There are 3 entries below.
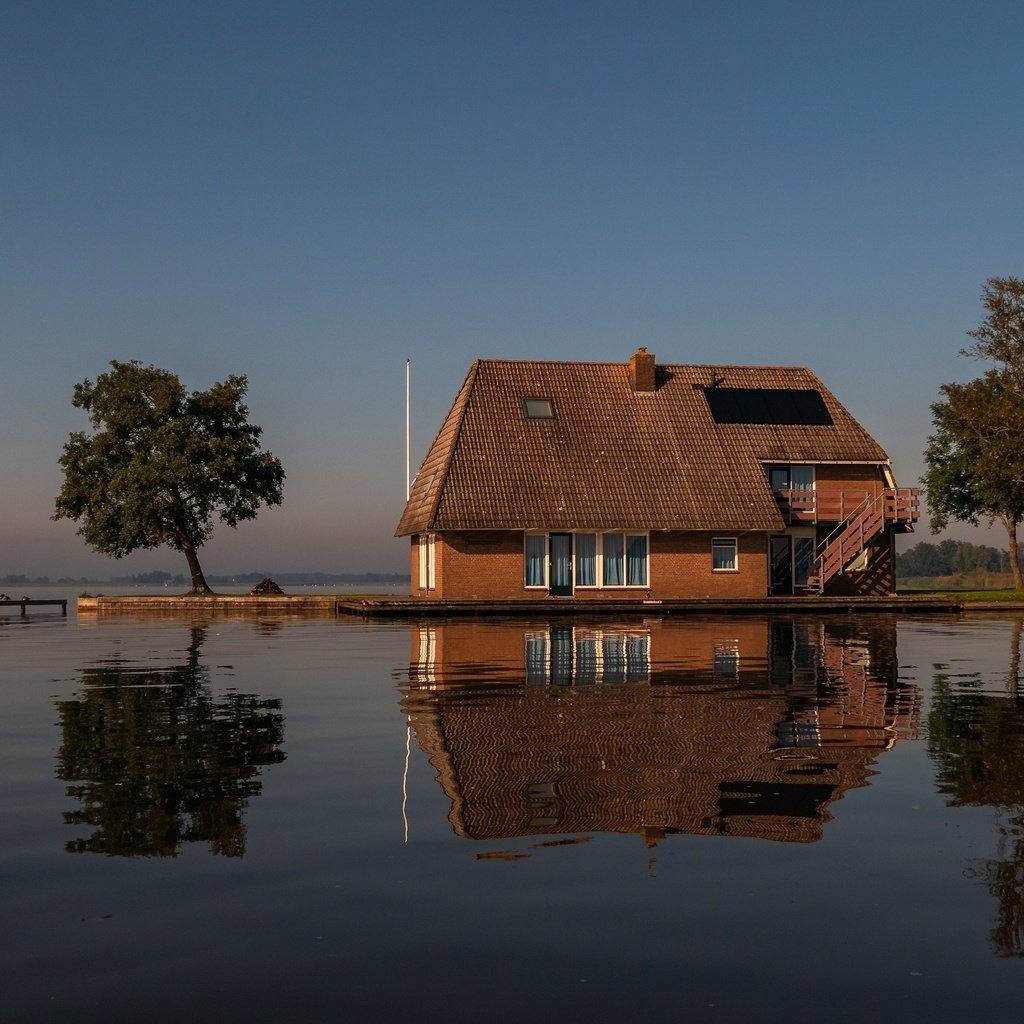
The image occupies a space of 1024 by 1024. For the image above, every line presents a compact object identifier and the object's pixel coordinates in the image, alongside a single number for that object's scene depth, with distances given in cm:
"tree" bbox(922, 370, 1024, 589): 5719
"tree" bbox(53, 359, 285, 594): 5447
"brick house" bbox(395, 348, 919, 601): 4531
